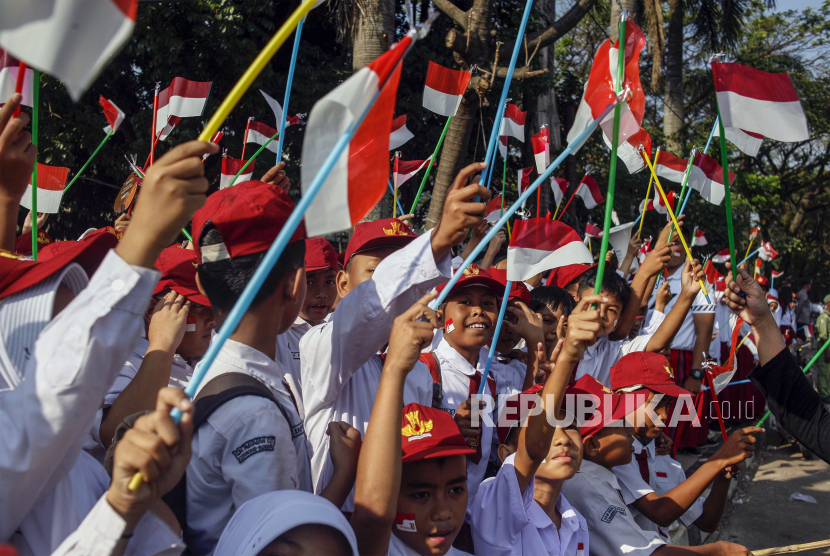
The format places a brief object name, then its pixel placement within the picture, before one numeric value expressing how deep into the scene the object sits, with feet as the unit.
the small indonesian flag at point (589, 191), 18.83
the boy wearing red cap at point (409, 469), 5.06
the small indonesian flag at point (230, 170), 13.04
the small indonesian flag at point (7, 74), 7.38
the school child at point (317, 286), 9.86
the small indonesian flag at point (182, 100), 13.25
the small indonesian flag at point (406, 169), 15.75
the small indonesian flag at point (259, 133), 14.56
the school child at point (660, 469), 8.93
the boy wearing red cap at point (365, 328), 5.74
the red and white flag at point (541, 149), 14.42
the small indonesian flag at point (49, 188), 11.99
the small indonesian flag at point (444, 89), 13.09
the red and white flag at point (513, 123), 15.47
